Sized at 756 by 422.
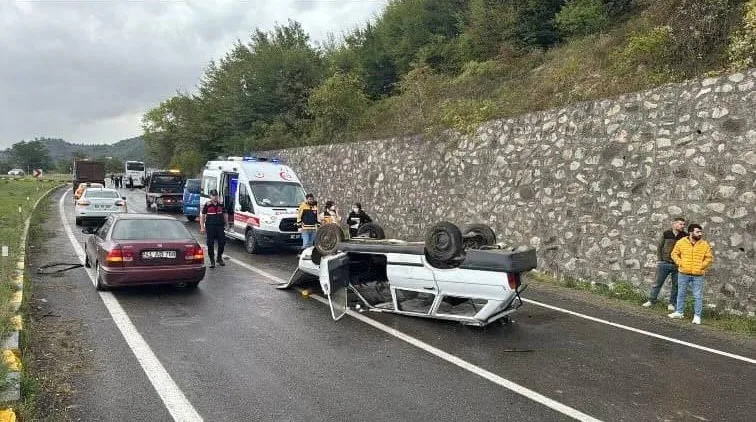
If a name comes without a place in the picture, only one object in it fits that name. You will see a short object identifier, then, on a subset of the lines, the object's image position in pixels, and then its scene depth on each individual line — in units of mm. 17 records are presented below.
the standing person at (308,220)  14000
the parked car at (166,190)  27828
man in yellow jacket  8422
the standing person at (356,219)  14430
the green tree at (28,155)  140375
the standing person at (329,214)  14453
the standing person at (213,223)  12789
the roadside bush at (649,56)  12039
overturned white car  7367
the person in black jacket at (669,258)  9109
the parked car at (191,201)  23516
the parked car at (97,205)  20969
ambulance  15094
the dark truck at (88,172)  43750
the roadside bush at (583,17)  18438
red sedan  9266
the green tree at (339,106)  23406
